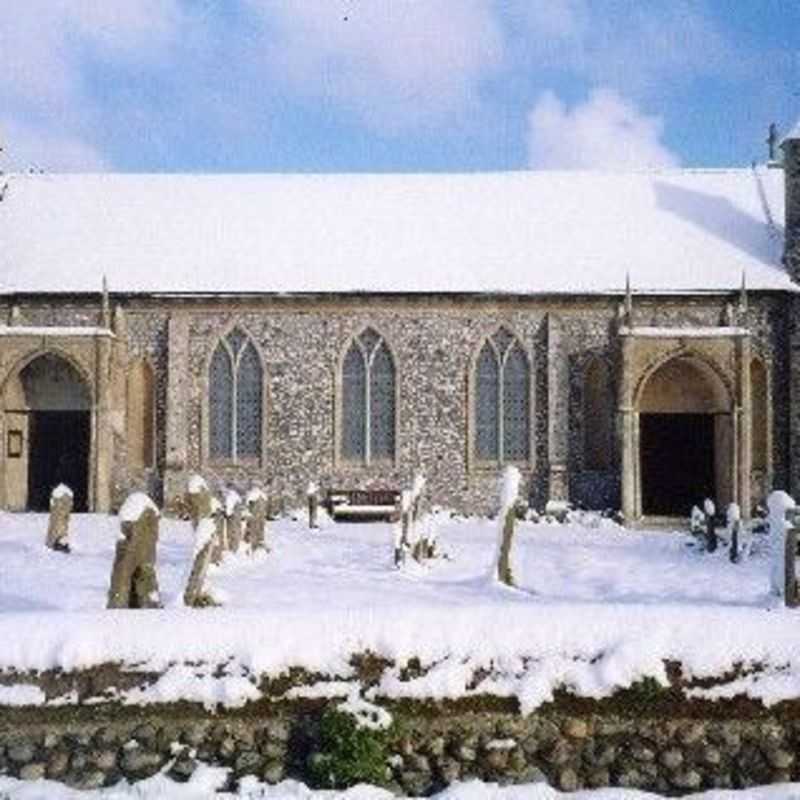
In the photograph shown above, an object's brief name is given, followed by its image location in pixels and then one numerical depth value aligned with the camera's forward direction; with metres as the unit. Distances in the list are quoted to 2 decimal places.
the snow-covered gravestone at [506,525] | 14.84
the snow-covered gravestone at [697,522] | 21.92
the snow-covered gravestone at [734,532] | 18.91
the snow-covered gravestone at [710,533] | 20.28
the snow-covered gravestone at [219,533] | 16.25
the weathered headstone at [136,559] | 11.11
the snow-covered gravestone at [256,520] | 19.64
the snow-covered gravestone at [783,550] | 12.84
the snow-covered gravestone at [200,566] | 11.91
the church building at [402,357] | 27.25
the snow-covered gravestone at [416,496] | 19.11
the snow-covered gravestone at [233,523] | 18.28
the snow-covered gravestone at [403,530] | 17.58
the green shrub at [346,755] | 9.36
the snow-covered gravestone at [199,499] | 13.60
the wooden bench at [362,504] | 26.28
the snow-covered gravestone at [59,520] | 19.36
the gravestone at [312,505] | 25.25
